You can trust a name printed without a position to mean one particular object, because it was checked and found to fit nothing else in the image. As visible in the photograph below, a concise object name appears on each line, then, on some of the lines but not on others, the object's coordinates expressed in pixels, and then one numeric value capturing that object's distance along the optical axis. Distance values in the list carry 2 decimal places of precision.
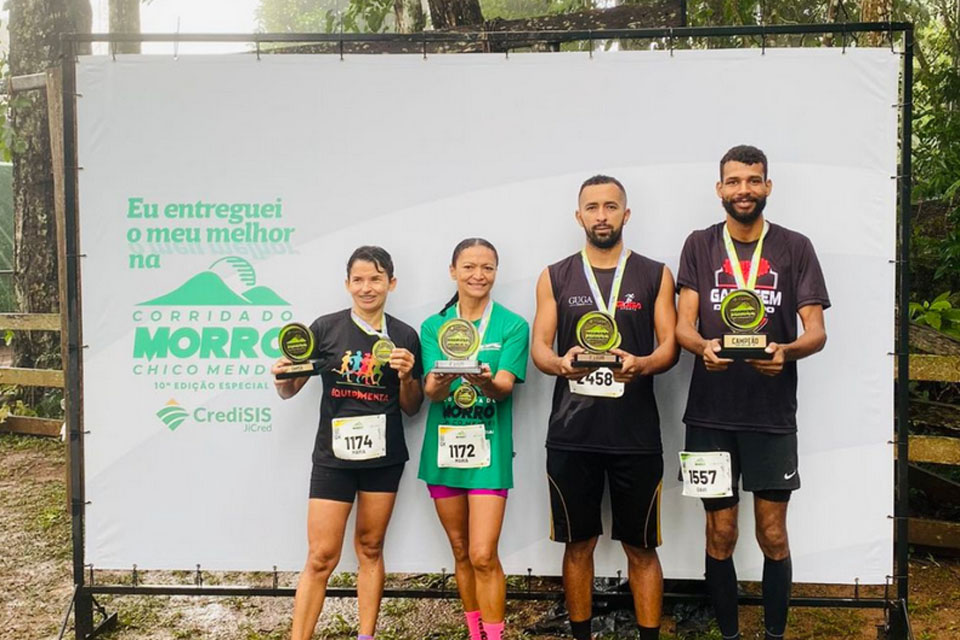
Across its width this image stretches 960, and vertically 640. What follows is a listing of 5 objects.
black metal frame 3.68
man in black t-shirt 3.40
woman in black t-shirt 3.57
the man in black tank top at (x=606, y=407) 3.45
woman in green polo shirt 3.52
